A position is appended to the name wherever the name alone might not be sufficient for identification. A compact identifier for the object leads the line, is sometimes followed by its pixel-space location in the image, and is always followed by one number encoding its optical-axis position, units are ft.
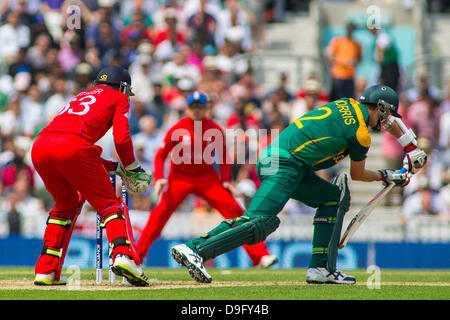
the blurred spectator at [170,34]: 67.26
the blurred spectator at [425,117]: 61.52
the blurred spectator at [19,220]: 54.65
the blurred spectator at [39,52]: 66.03
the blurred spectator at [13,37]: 66.74
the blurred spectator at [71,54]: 65.97
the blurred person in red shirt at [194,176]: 40.68
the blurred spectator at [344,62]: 63.98
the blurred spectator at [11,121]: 61.36
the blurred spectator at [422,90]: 62.90
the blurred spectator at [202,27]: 67.97
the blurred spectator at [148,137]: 58.90
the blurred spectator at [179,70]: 64.03
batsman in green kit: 29.86
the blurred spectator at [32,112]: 61.36
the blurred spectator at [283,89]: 63.16
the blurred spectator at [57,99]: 61.41
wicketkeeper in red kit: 28.86
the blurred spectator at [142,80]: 63.52
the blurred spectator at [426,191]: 55.93
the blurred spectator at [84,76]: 61.93
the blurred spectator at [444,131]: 61.67
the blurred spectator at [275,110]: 59.41
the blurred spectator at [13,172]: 57.47
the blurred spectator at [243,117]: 59.36
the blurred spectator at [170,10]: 69.82
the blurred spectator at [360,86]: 63.93
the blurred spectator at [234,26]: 69.05
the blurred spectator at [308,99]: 59.72
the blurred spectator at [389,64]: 65.00
